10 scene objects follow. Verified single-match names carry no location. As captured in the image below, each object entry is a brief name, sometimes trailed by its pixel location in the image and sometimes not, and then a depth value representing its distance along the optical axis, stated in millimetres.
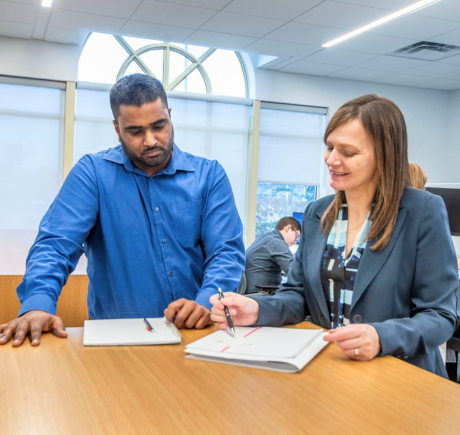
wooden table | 764
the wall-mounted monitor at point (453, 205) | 3914
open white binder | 1018
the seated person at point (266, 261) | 4840
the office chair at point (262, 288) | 4418
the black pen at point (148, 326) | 1252
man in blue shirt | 1669
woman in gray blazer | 1232
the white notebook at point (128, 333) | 1151
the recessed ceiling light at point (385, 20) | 4805
